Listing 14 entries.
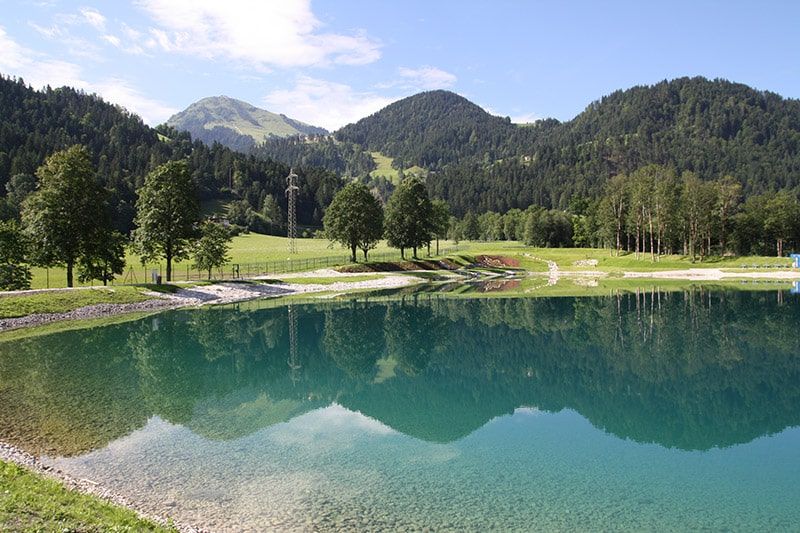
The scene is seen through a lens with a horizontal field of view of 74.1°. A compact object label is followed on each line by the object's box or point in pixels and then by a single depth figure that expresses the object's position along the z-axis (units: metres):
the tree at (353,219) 86.62
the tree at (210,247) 67.94
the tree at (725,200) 108.12
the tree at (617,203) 119.88
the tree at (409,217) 94.19
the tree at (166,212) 58.84
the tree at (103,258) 53.41
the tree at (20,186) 130.25
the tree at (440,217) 102.47
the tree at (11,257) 49.94
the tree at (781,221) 111.38
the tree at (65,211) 50.50
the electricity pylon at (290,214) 107.35
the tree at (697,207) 103.25
